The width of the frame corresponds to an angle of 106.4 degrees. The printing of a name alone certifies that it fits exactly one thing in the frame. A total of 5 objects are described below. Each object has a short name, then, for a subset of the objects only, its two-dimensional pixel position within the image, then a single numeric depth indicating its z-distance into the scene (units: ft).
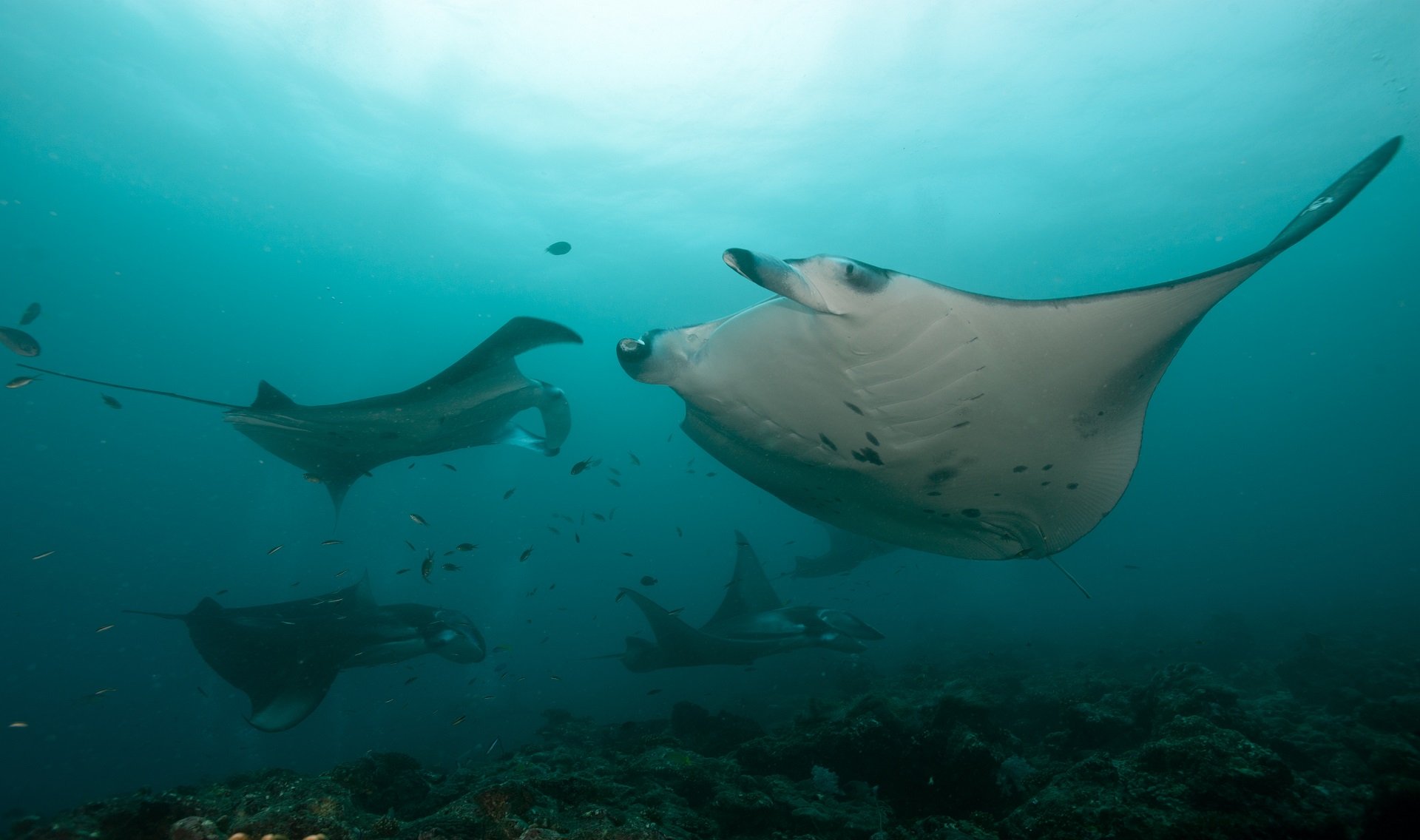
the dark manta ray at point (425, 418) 16.28
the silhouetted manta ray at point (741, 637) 23.71
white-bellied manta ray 7.79
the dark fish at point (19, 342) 20.30
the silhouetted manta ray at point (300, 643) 19.85
